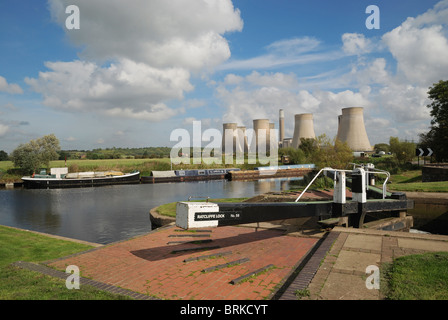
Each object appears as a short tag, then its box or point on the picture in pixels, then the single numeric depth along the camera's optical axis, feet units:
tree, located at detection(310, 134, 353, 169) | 84.69
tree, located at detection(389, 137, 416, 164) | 126.72
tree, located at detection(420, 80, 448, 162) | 94.48
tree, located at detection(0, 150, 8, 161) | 246.33
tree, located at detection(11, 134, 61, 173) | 150.00
